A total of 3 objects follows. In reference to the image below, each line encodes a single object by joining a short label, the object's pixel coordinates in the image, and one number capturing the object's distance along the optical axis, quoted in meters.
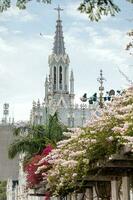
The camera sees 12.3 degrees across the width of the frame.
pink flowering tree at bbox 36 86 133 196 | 8.57
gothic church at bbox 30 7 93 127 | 111.62
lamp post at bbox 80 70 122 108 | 19.18
